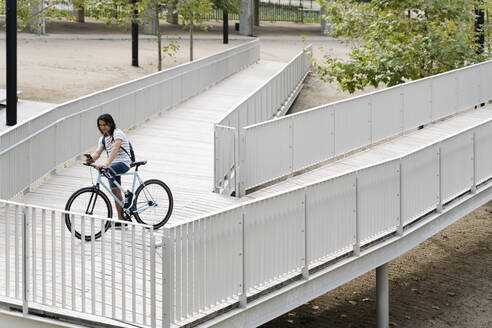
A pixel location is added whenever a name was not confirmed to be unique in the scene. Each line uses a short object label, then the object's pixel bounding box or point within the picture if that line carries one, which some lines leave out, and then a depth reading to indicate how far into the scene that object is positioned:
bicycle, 12.38
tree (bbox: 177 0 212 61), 33.72
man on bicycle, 12.64
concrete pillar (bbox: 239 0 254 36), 54.75
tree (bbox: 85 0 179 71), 32.44
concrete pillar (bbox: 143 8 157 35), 49.56
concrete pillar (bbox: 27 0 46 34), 42.61
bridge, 10.21
